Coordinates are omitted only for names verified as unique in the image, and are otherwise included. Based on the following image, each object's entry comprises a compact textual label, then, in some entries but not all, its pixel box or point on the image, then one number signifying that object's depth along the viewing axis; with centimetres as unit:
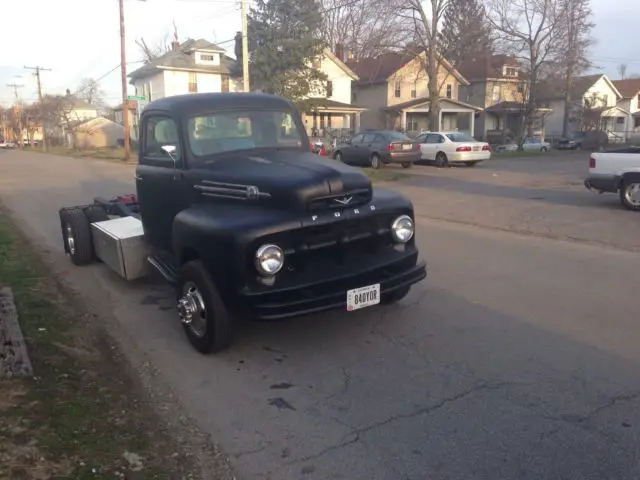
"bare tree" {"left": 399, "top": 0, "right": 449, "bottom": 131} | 3697
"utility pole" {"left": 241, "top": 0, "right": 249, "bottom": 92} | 2542
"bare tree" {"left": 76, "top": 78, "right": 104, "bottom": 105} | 9331
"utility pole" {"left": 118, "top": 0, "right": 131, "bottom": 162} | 3516
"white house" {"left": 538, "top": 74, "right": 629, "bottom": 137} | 6307
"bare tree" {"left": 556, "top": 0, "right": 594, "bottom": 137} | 4341
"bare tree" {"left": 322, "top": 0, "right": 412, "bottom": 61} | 3641
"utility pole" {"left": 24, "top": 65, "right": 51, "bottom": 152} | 7026
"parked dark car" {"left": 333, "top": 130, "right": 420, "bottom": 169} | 2441
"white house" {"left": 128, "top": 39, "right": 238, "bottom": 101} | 5094
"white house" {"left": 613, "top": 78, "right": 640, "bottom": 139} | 7869
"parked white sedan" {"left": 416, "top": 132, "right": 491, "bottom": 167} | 2555
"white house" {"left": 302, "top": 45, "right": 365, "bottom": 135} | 4869
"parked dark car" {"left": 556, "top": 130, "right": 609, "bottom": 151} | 4716
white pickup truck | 1202
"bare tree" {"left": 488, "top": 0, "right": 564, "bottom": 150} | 4372
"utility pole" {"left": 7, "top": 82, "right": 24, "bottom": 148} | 8438
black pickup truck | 472
